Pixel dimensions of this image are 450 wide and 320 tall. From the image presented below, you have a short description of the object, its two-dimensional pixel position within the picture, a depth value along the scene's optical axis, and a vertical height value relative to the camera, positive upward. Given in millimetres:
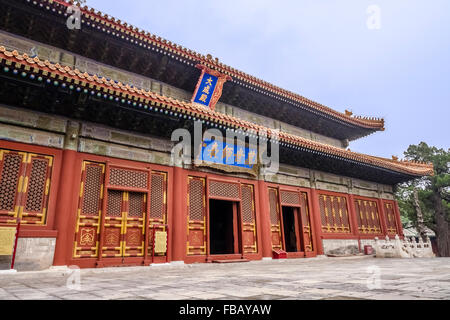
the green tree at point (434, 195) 18844 +2785
